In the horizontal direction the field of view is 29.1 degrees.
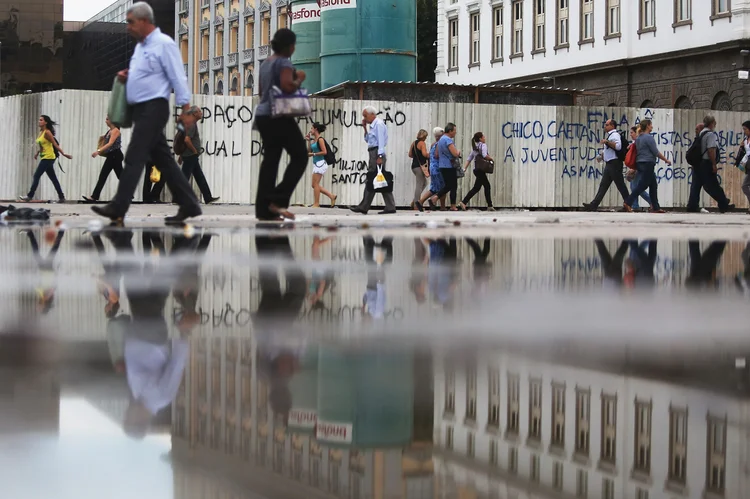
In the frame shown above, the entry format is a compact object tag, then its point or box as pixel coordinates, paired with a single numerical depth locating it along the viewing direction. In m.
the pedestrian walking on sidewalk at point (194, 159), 23.39
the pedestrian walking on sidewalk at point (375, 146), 20.42
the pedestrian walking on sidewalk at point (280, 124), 13.19
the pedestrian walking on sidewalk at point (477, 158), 26.50
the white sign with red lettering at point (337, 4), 36.17
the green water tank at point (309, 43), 38.34
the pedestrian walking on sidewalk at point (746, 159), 23.55
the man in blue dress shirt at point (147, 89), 11.87
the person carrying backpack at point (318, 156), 24.25
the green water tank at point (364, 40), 36.41
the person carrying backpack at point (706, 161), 24.44
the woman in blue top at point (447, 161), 24.50
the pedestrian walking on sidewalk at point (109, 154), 23.95
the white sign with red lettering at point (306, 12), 38.66
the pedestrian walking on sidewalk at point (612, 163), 24.44
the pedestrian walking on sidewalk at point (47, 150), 24.83
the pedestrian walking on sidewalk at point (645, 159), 23.48
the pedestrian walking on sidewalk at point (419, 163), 25.38
